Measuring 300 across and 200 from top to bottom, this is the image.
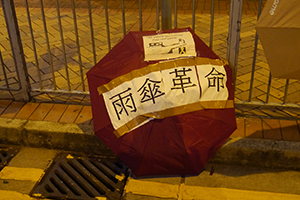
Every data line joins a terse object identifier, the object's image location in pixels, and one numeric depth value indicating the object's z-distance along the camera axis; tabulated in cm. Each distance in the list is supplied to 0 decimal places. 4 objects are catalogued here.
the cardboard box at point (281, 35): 208
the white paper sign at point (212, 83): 246
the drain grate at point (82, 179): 264
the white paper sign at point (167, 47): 255
